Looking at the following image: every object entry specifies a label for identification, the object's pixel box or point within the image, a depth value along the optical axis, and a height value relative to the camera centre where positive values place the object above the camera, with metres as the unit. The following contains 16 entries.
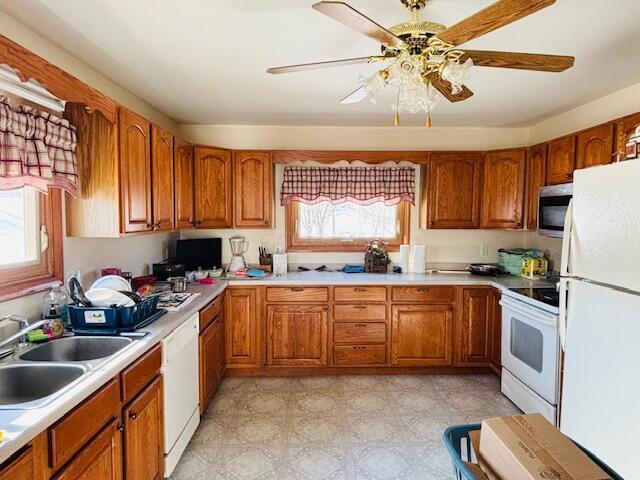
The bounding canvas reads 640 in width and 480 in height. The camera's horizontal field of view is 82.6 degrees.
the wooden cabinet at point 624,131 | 2.22 +0.61
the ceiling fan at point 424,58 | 1.27 +0.68
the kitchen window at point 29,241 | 1.78 -0.09
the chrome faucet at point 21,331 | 1.53 -0.47
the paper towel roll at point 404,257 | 3.67 -0.31
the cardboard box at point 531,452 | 0.86 -0.57
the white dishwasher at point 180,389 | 1.96 -0.97
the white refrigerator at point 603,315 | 1.65 -0.44
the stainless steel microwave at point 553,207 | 2.69 +0.16
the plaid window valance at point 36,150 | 1.60 +0.36
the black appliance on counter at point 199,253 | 3.40 -0.27
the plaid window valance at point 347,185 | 3.64 +0.42
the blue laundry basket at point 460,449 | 0.92 -0.63
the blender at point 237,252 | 3.58 -0.28
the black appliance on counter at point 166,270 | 3.02 -0.38
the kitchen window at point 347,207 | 3.65 +0.20
